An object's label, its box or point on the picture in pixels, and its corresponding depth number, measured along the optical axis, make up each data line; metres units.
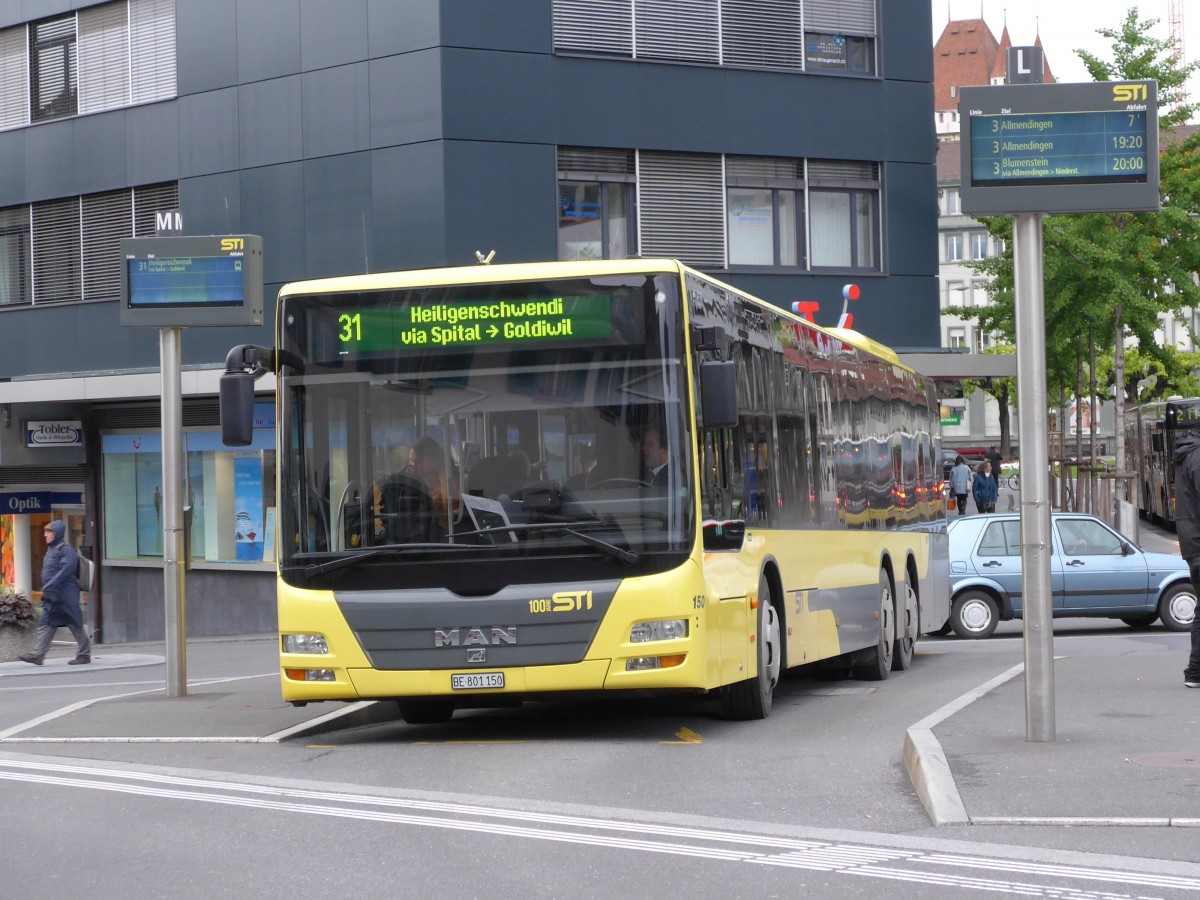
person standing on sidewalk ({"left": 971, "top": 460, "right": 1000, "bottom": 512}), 42.22
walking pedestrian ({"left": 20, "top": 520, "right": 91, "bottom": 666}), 22.59
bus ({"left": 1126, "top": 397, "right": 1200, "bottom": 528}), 44.69
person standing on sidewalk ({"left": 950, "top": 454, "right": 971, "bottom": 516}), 47.69
